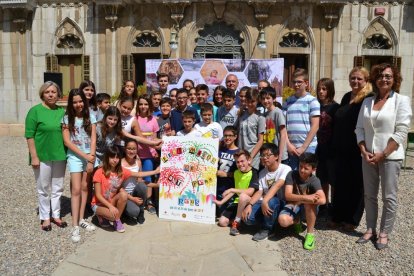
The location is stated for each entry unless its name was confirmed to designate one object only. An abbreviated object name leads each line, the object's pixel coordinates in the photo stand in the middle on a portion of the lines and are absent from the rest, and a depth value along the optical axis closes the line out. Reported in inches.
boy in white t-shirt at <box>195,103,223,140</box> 205.2
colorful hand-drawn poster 197.8
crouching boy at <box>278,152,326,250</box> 171.0
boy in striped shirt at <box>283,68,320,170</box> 192.4
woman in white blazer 163.8
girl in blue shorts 187.6
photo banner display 327.6
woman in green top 184.7
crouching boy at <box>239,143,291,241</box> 178.5
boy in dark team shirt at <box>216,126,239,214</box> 198.8
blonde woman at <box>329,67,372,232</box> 184.4
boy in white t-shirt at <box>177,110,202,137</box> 205.1
